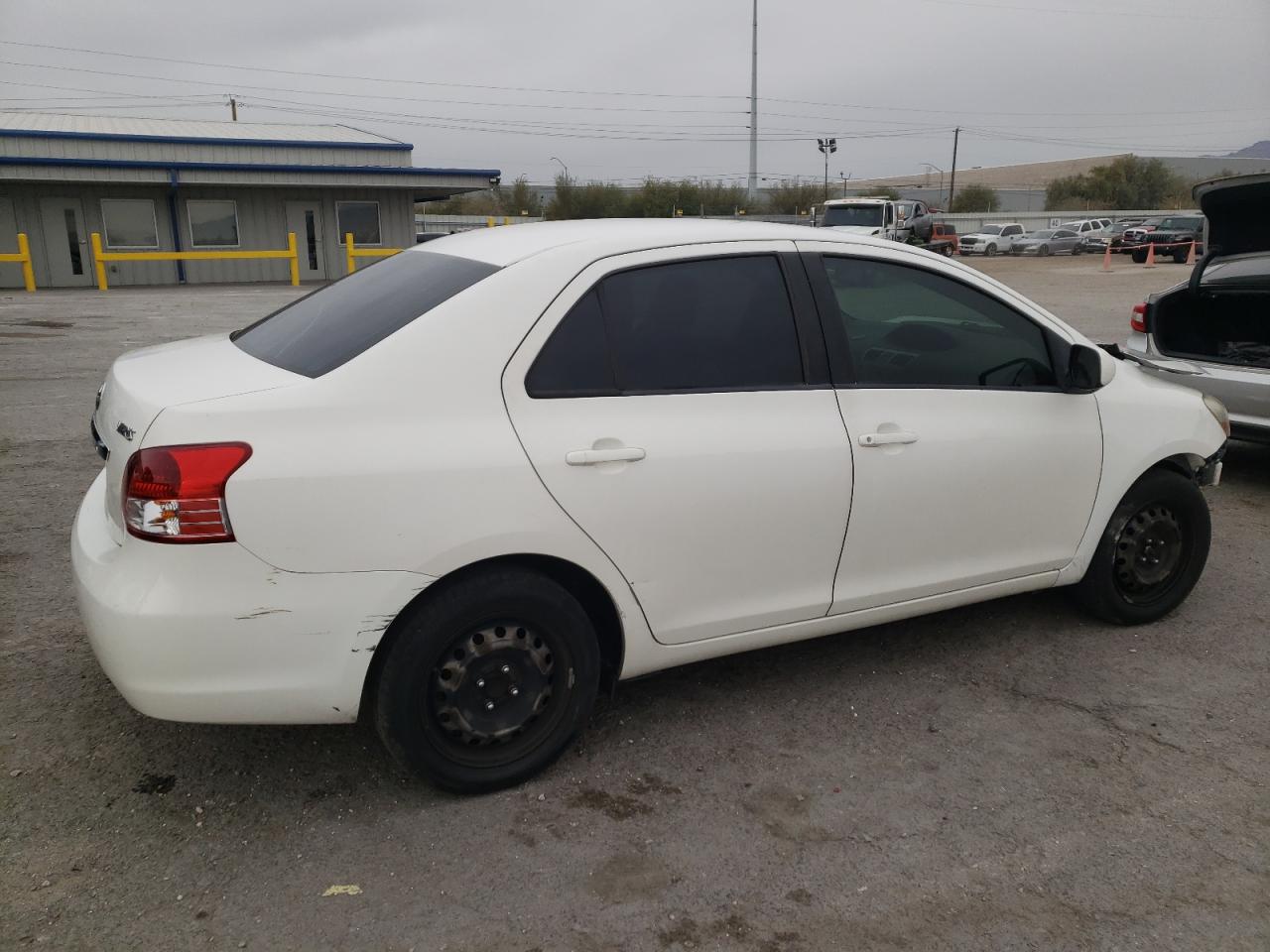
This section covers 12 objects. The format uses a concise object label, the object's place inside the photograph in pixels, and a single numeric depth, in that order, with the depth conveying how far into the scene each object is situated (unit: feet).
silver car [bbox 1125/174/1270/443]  19.99
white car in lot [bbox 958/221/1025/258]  152.97
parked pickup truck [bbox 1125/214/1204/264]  116.67
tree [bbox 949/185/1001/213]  277.03
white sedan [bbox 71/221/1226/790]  8.59
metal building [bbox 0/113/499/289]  86.89
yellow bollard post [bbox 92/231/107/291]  76.23
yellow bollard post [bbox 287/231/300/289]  80.25
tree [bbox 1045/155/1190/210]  269.64
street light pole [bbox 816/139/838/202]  245.65
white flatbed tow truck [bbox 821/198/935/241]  100.32
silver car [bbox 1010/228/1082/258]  148.77
